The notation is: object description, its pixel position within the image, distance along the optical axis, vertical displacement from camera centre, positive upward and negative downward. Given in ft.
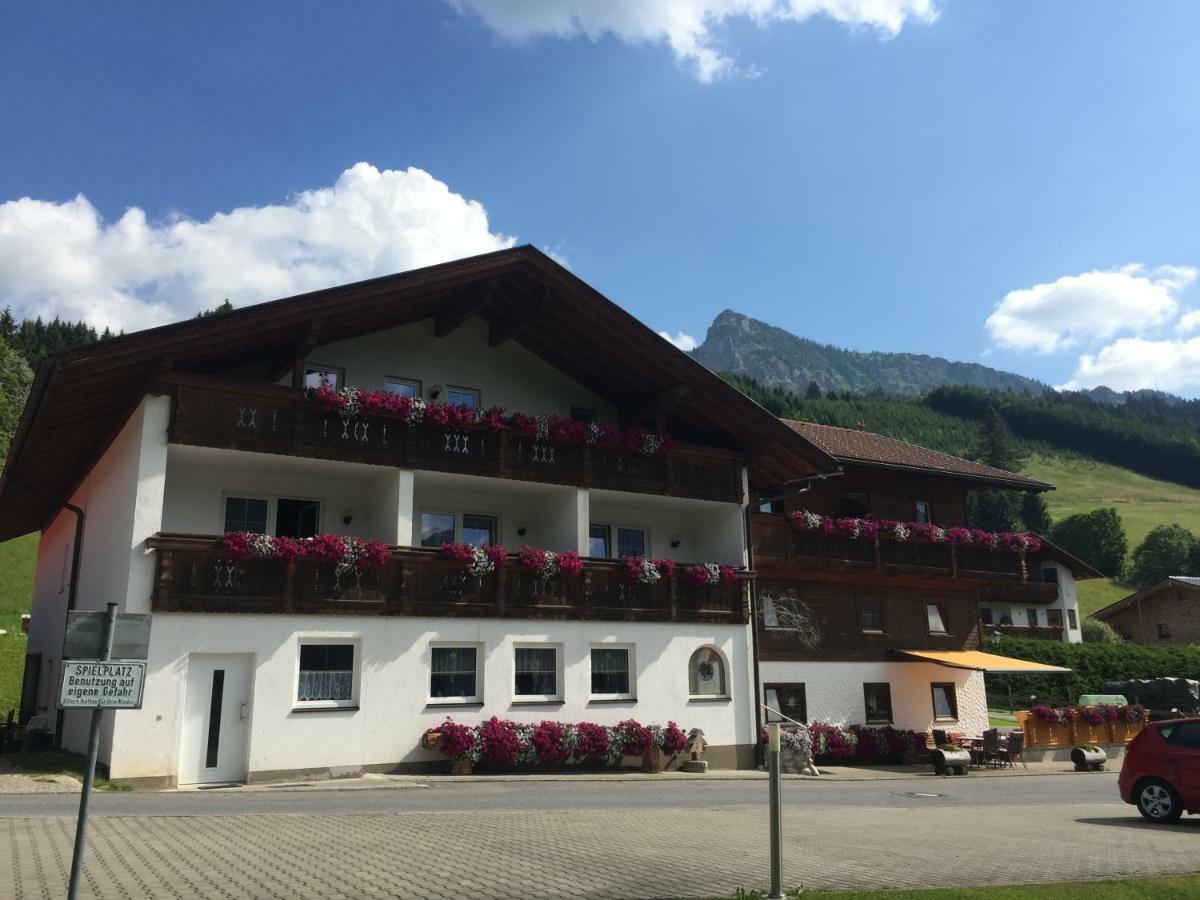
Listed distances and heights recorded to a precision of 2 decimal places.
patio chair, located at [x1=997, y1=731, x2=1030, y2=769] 85.61 -1.59
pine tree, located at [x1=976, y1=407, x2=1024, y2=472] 400.06 +104.60
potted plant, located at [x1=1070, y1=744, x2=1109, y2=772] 88.74 -2.52
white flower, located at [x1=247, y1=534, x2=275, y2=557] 59.57 +10.44
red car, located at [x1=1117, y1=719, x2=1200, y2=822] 46.39 -1.87
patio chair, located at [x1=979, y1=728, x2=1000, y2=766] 86.63 -1.59
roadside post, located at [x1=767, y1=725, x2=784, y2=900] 27.15 -2.32
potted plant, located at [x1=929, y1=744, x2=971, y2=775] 81.66 -2.39
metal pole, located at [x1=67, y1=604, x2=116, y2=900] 21.94 -1.46
